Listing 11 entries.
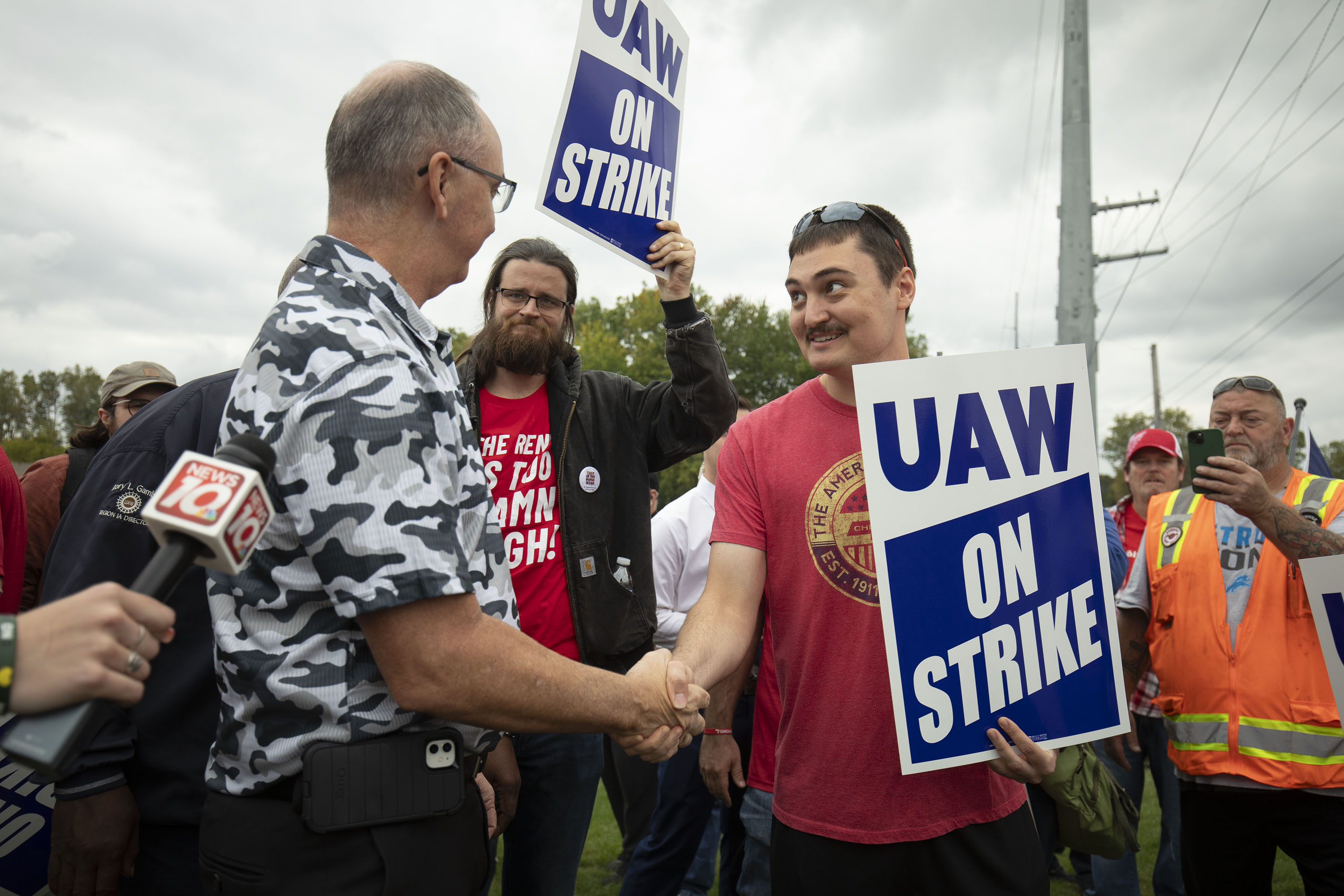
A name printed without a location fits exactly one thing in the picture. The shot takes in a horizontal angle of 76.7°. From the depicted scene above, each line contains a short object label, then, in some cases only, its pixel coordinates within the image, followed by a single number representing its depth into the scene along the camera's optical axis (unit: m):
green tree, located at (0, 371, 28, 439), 78.57
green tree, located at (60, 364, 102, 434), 80.44
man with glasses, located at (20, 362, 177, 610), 3.99
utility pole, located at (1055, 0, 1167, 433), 13.43
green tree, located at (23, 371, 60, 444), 83.19
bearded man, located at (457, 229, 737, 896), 3.01
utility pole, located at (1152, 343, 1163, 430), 44.58
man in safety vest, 3.06
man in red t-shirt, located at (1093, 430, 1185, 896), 4.30
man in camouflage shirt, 1.42
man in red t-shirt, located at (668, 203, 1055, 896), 2.07
